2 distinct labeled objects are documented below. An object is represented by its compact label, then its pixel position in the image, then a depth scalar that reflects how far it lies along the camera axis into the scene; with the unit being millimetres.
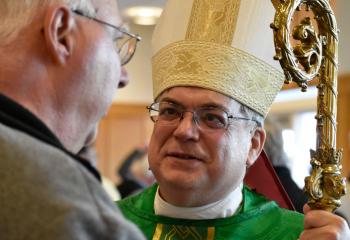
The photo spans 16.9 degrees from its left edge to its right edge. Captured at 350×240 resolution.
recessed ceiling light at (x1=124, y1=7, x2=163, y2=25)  9518
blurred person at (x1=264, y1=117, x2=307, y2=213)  4155
